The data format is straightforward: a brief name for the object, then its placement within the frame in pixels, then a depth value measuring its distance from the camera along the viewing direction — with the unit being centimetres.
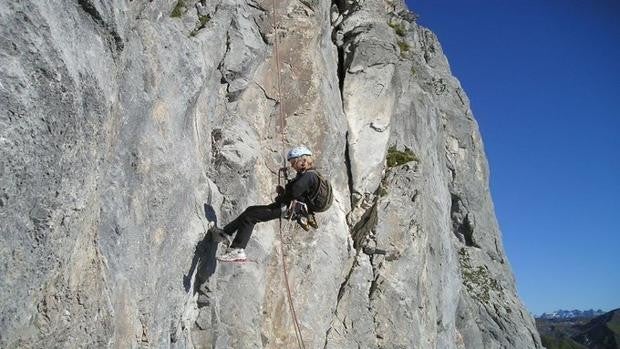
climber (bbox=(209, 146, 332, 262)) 1012
